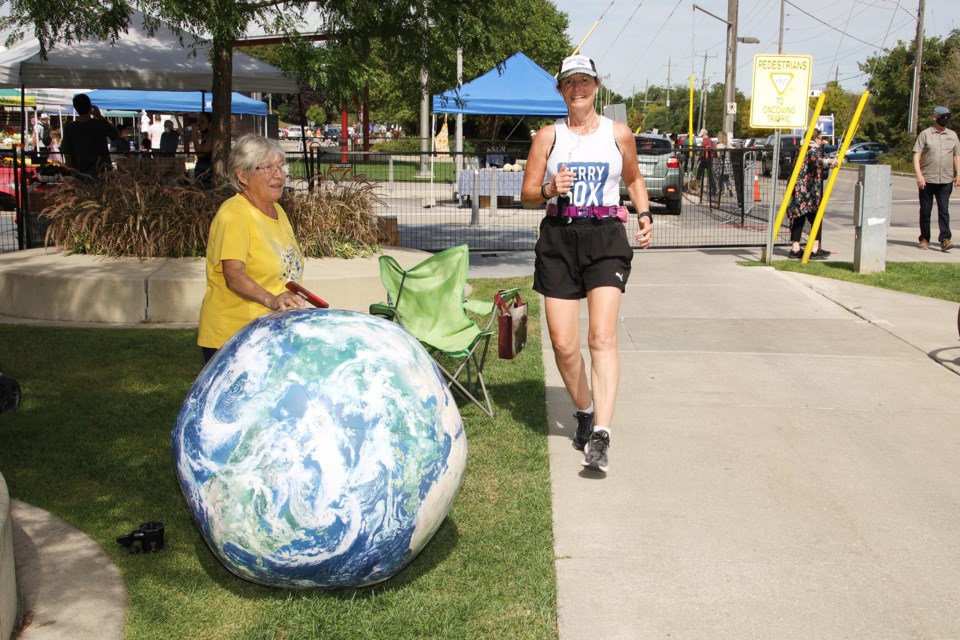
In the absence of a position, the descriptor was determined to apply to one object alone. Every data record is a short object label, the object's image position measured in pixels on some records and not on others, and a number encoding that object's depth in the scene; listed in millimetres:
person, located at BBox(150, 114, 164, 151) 35969
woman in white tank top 5184
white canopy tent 13391
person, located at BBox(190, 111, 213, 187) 12495
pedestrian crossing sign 12781
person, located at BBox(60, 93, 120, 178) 13352
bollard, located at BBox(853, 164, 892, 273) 11648
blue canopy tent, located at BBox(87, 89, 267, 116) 26641
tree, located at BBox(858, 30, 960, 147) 54781
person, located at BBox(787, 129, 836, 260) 12992
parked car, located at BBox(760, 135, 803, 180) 21056
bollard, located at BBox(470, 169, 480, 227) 17469
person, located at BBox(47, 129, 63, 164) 32625
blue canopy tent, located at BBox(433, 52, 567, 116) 21094
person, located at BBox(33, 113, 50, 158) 32094
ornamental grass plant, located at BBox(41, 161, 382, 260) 10039
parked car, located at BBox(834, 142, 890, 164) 51844
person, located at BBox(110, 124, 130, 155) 20641
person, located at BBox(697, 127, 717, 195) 18450
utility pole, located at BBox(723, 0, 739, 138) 30828
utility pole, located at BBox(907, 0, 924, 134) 49719
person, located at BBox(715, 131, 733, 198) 17500
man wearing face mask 13742
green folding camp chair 6504
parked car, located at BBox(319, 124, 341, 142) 65806
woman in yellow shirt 4594
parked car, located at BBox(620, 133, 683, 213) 20203
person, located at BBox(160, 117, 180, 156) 22209
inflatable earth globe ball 3408
